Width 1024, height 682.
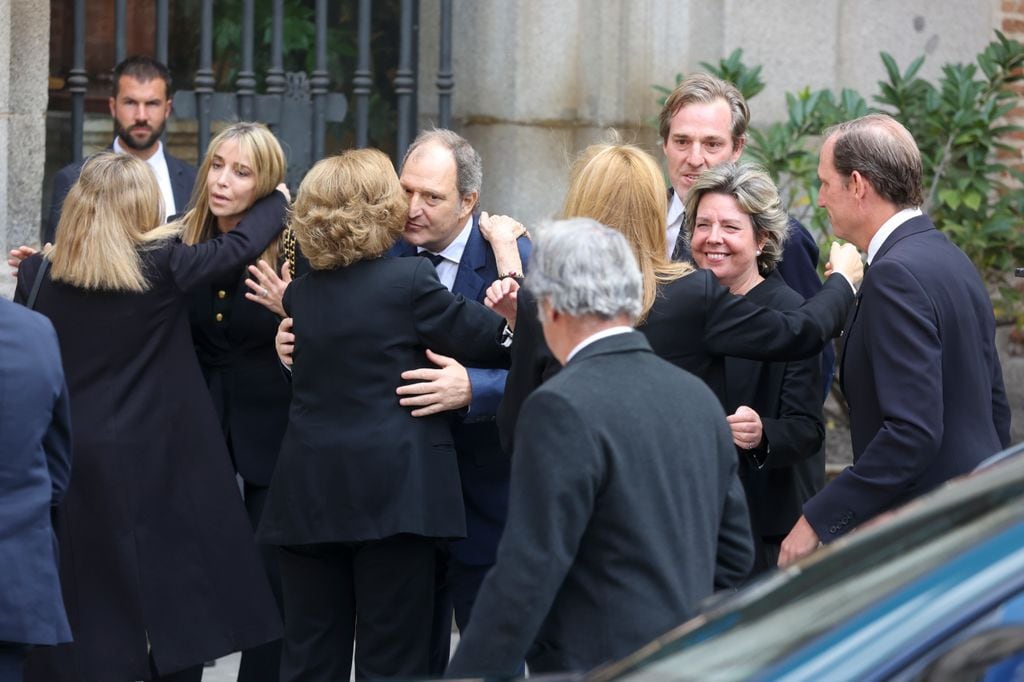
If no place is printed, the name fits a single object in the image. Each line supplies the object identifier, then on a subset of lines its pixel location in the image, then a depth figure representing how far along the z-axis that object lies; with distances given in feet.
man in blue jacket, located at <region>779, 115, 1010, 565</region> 26.94
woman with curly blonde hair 30.37
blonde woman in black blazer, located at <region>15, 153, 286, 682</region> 32.55
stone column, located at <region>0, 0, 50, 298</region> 44.24
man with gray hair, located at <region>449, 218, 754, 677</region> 21.12
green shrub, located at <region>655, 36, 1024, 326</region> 48.70
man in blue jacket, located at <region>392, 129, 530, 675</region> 33.42
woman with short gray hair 30.96
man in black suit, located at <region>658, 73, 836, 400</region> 34.63
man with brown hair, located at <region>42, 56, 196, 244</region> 43.16
